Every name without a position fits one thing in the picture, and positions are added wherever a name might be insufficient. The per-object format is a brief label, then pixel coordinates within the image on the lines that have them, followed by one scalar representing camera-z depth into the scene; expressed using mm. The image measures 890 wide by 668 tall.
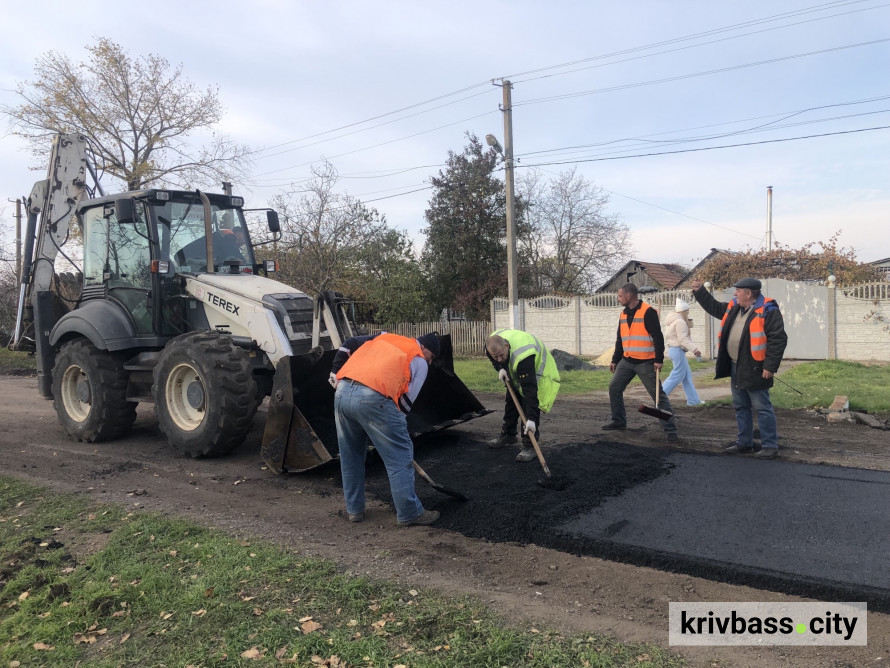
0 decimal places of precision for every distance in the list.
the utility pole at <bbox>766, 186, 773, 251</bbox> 37562
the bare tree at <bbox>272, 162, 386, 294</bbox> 19891
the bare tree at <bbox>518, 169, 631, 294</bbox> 33188
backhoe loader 6375
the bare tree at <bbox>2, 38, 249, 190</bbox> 23438
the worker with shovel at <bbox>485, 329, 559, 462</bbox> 6121
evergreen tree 25703
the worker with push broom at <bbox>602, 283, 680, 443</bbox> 7086
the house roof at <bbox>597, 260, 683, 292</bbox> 39094
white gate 15680
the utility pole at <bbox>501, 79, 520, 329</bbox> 16984
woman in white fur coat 9250
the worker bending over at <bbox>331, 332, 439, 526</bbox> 4574
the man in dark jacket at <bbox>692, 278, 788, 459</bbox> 6230
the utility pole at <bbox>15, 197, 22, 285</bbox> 24359
